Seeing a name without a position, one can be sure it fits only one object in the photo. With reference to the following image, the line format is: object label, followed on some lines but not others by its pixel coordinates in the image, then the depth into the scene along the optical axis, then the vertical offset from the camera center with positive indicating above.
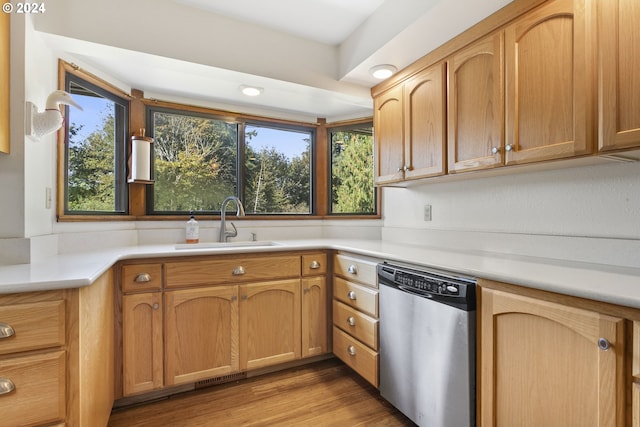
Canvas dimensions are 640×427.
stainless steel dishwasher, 1.28 -0.61
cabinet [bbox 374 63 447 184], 1.79 +0.56
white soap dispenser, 2.36 -0.13
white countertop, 0.97 -0.23
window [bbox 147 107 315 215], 2.44 +0.43
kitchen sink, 2.22 -0.23
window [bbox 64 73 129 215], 1.94 +0.43
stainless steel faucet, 2.41 -0.04
